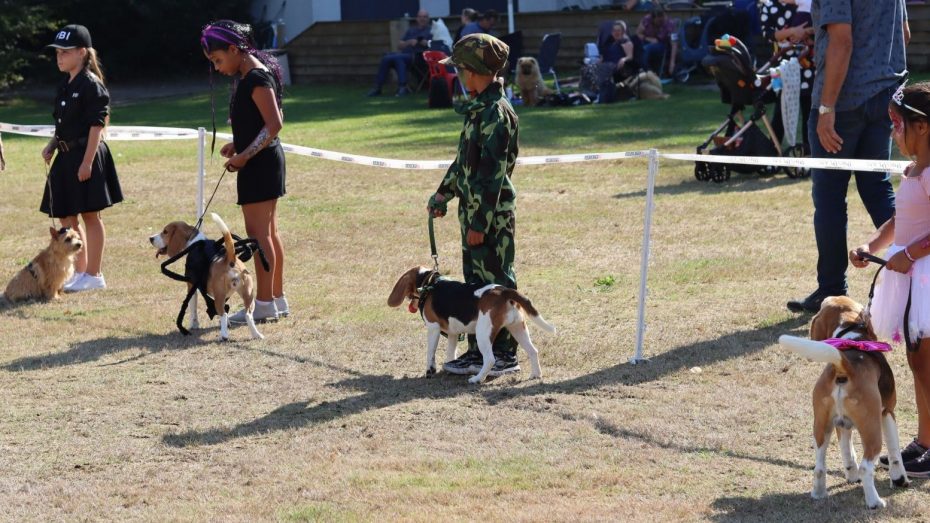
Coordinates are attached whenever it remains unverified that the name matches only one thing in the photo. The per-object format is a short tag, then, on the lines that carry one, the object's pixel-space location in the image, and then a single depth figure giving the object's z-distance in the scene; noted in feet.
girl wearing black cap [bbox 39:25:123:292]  58.75
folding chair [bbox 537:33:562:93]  157.38
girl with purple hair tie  49.62
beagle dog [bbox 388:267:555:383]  41.52
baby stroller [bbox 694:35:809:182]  83.92
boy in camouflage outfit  41.50
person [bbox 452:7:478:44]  161.89
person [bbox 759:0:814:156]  83.82
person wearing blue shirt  45.50
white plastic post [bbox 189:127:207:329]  58.08
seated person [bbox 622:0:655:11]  173.78
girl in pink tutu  30.99
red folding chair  146.20
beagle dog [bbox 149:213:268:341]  49.14
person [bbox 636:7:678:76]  156.87
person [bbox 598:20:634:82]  148.36
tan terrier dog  59.62
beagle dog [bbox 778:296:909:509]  29.04
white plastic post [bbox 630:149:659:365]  44.04
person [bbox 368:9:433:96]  167.22
